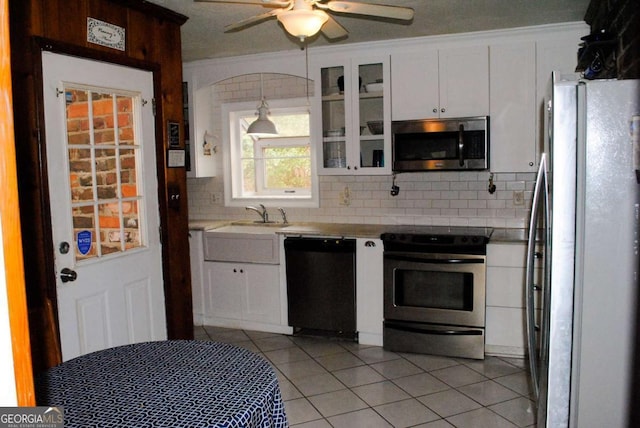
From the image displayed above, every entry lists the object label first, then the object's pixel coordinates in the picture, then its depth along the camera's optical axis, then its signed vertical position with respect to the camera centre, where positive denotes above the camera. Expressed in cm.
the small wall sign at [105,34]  270 +81
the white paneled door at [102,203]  254 -13
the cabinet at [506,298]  356 -91
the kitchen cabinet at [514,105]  370 +49
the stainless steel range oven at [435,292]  361 -89
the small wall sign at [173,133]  326 +30
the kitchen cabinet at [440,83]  380 +69
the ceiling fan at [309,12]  233 +79
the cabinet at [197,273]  448 -86
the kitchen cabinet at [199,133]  469 +43
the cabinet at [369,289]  390 -90
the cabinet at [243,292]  425 -99
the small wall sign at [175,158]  325 +13
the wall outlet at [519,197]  407 -22
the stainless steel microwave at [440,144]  378 +22
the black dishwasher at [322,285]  397 -88
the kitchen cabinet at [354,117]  409 +48
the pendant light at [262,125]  438 +45
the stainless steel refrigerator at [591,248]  170 -28
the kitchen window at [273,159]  482 +17
